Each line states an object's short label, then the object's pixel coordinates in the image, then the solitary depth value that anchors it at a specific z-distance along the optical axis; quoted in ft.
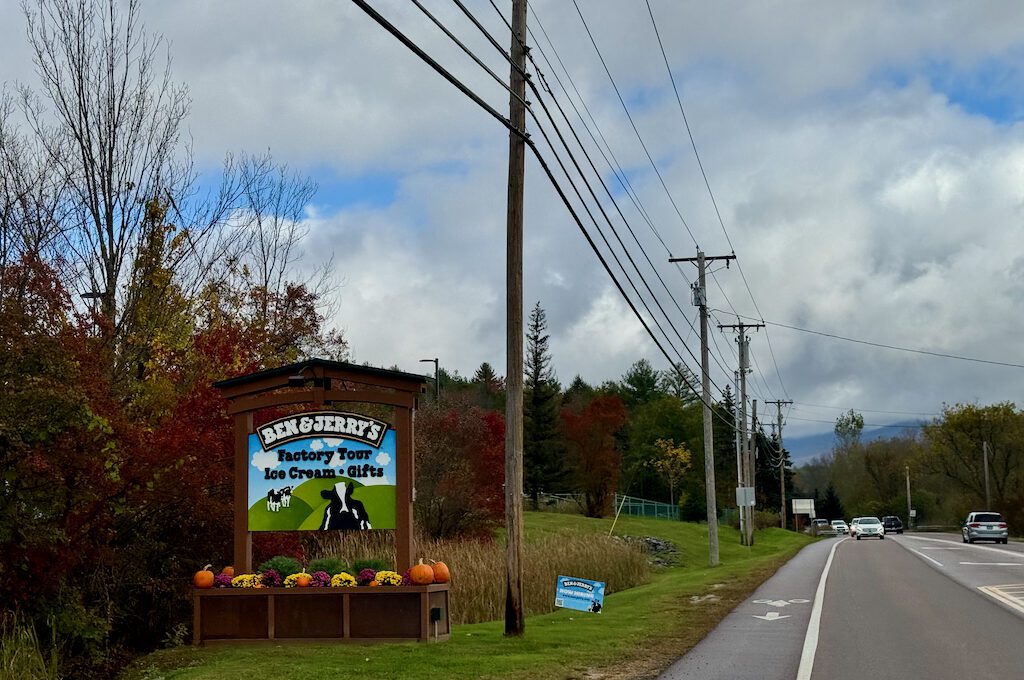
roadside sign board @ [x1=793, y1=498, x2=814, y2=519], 386.81
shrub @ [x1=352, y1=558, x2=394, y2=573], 52.85
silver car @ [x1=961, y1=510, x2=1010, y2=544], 178.60
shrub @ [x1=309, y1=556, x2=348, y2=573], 53.06
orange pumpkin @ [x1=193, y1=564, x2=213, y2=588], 51.26
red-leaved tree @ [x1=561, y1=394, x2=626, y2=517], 250.78
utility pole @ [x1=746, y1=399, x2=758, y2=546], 195.24
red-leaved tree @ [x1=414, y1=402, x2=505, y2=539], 138.10
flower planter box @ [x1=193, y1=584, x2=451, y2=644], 50.49
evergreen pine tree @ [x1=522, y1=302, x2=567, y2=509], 276.21
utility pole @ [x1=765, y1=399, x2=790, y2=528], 306.47
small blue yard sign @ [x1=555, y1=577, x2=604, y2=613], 64.85
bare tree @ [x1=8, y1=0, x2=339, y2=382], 69.82
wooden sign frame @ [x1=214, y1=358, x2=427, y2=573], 53.06
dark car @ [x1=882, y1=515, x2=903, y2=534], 305.20
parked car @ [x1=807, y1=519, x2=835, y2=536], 337.52
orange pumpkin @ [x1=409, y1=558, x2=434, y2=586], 50.75
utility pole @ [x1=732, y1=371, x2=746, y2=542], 193.98
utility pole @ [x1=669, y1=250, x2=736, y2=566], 129.18
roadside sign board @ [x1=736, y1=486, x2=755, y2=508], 167.84
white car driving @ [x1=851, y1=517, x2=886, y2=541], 231.30
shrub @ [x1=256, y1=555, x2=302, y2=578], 52.34
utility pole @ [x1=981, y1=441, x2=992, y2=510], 275.84
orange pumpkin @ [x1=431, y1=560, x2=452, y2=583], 52.26
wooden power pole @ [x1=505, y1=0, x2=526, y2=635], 52.95
